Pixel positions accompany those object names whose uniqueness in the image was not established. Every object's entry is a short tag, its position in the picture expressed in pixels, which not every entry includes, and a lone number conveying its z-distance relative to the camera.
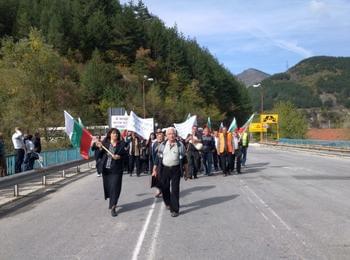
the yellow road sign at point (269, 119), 78.88
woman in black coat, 11.10
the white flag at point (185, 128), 22.53
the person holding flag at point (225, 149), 20.08
